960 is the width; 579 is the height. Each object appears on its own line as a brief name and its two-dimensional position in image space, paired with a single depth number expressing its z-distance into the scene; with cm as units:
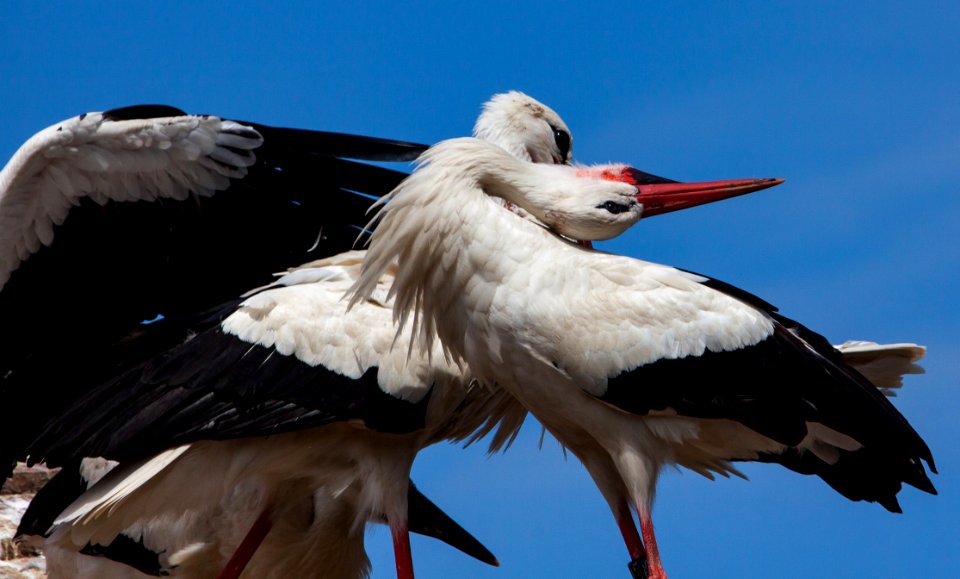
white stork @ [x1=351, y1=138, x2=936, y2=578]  1422
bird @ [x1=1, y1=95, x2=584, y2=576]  1573
